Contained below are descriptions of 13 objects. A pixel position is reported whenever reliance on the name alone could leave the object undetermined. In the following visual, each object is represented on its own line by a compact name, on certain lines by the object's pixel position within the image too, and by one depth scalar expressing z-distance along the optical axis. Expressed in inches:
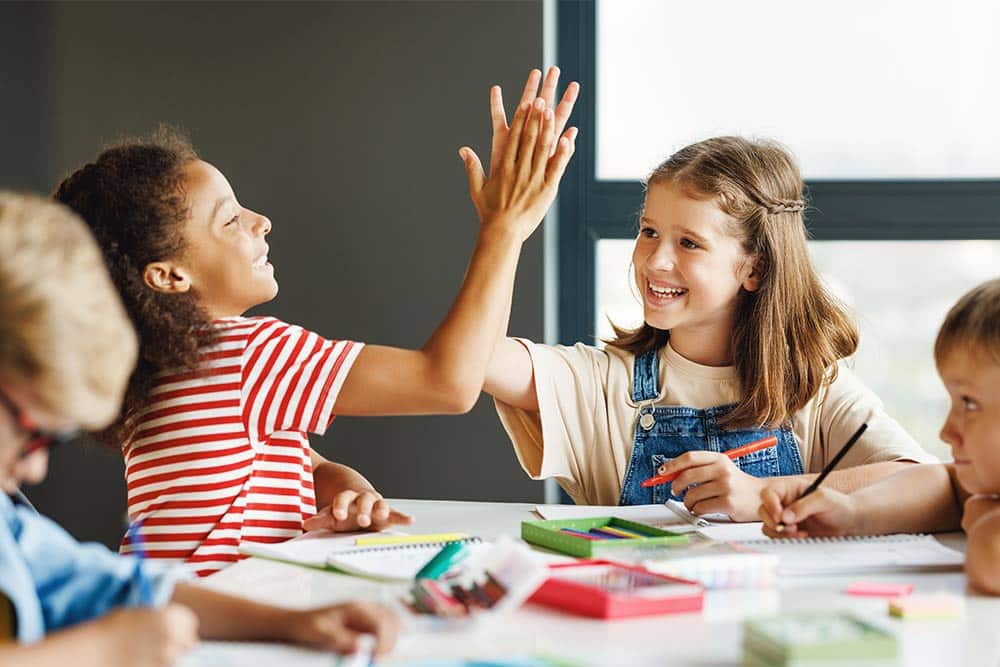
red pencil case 58.9
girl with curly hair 70.8
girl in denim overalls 83.0
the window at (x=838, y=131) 105.1
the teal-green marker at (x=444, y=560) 62.7
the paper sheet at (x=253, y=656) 55.0
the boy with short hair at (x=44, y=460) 51.0
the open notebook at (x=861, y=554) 64.9
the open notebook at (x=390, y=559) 63.9
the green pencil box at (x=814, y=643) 54.3
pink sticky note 61.9
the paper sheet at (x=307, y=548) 66.5
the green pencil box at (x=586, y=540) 65.8
